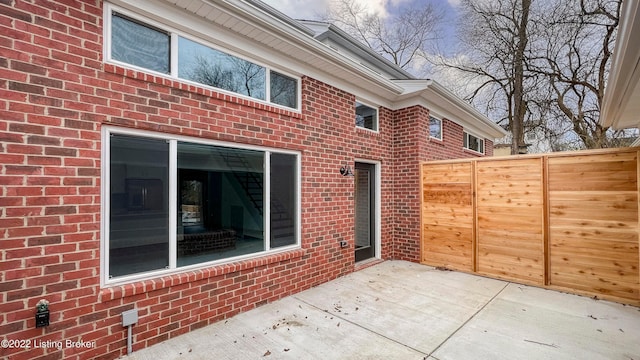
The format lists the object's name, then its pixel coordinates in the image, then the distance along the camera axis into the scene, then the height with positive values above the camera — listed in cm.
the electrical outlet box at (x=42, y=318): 241 -115
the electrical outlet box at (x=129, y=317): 290 -138
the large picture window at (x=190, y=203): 298 -25
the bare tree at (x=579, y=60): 1043 +515
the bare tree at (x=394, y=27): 1398 +812
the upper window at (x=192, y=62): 303 +155
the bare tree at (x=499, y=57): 1233 +592
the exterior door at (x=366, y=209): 671 -62
